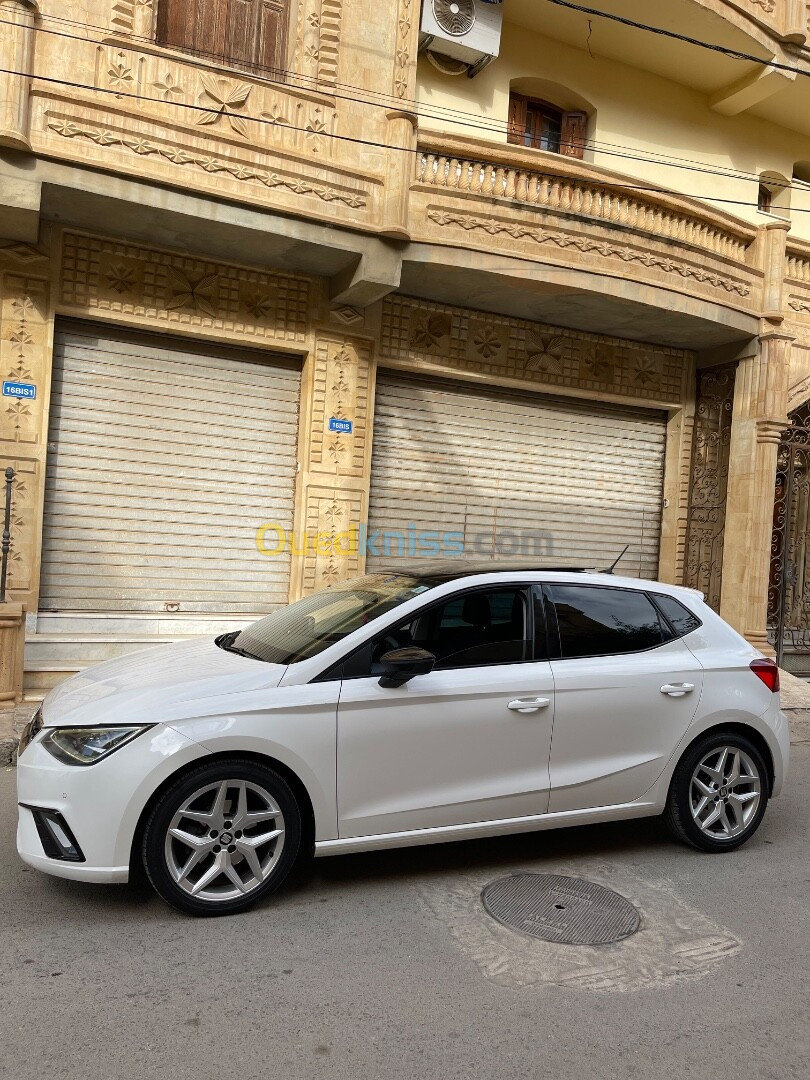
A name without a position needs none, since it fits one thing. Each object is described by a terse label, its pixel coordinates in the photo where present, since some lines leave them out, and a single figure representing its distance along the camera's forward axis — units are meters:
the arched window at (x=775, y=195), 13.09
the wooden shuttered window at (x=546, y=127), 11.41
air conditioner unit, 9.90
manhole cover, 3.66
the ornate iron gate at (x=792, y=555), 11.86
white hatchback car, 3.54
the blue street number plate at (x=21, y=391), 8.09
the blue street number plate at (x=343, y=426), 9.58
